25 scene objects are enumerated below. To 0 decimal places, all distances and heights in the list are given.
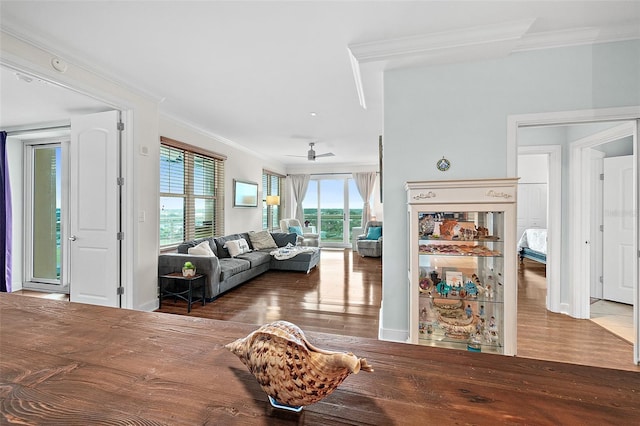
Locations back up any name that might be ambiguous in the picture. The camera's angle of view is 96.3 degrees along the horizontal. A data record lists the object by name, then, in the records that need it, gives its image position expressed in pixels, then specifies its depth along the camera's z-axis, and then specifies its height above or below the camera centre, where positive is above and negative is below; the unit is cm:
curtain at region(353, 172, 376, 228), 848 +74
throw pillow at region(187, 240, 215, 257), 411 -56
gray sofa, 380 -81
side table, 357 -101
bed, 533 -66
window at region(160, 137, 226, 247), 450 +33
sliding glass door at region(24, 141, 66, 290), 468 -6
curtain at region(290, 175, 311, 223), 905 +72
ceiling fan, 590 +119
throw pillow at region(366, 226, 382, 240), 745 -56
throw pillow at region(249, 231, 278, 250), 604 -62
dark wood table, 54 -39
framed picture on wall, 619 +42
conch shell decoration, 49 -27
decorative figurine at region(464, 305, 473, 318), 225 -78
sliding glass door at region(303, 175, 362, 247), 886 +12
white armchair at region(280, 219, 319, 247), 763 -63
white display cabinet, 209 -41
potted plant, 358 -73
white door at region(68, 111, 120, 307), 317 +2
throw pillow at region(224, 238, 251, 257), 507 -64
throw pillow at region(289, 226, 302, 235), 792 -51
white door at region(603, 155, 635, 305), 354 -22
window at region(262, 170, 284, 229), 795 +52
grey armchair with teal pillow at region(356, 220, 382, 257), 705 -79
